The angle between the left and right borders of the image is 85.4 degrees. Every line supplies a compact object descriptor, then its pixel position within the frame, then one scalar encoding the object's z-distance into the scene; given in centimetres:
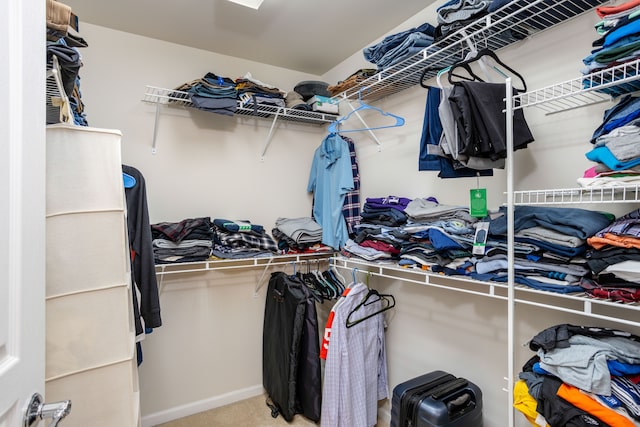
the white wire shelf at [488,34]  130
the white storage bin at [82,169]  114
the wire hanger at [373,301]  202
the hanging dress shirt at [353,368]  196
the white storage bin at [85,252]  112
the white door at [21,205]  60
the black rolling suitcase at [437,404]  148
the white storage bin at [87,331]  109
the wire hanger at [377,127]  212
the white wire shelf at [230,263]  220
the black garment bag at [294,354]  216
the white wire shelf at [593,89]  102
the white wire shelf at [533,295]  107
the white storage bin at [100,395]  111
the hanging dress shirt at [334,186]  238
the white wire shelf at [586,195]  103
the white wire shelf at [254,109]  224
